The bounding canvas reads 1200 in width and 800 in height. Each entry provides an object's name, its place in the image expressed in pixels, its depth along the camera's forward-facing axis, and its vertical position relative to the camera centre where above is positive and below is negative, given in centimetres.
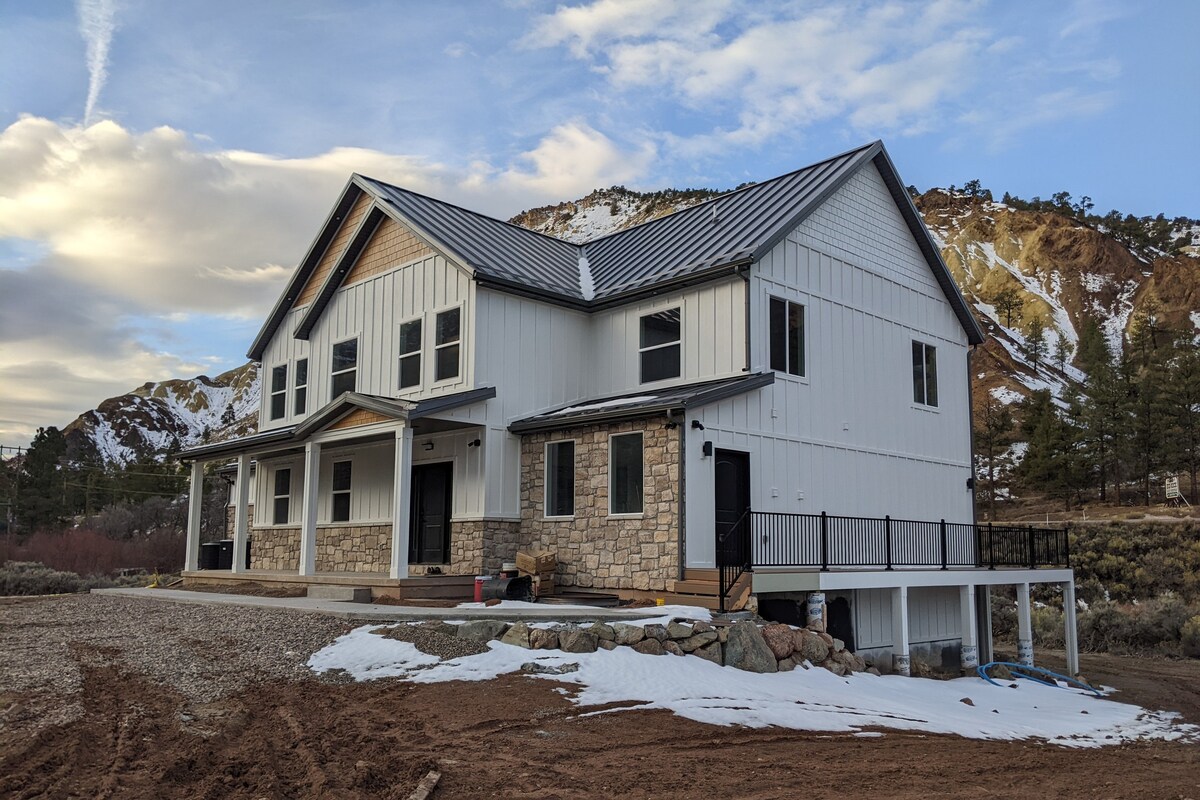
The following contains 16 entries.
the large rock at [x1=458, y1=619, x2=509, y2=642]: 1124 -121
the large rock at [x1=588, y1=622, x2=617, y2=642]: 1115 -120
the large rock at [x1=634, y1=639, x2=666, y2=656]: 1105 -136
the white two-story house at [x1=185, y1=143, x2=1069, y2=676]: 1489 +222
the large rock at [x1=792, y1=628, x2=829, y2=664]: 1178 -144
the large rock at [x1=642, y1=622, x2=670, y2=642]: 1123 -121
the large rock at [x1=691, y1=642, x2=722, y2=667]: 1122 -143
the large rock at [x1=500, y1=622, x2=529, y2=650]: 1116 -126
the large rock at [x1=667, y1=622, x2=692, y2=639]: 1139 -120
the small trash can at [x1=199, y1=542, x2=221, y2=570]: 2209 -74
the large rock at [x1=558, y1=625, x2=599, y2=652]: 1093 -127
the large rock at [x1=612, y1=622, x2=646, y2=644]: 1116 -123
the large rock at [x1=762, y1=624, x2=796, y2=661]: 1154 -132
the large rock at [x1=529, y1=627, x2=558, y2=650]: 1105 -129
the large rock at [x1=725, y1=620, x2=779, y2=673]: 1115 -142
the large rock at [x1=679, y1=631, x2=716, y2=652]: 1130 -131
